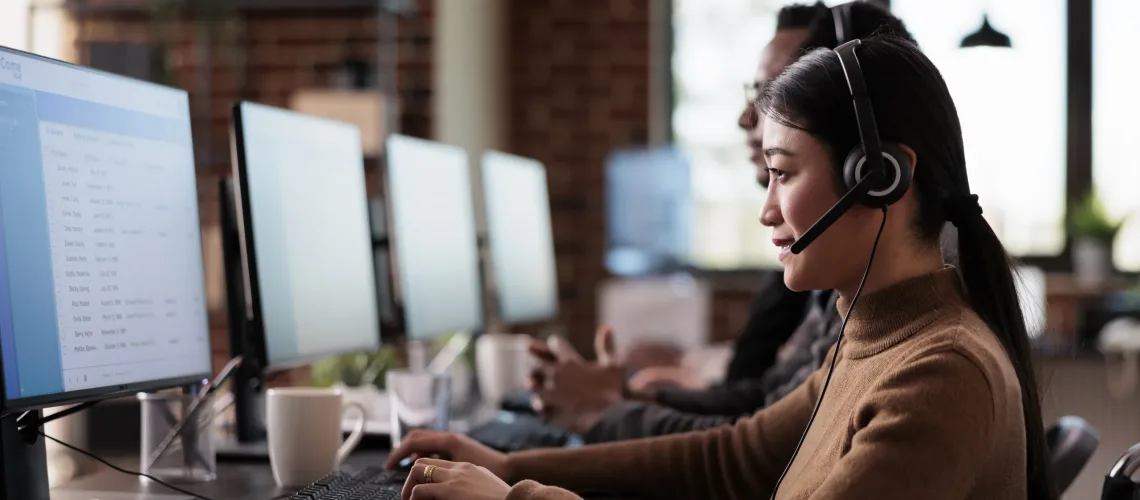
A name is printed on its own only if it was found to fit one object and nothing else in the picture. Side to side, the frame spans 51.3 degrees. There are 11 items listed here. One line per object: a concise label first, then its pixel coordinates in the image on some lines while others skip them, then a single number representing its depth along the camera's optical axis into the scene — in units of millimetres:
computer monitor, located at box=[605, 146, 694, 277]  4785
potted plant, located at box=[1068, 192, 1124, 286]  4480
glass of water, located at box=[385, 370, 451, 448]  1554
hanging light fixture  2752
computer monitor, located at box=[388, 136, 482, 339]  1914
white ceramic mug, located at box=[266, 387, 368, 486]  1291
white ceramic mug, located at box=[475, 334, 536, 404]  2297
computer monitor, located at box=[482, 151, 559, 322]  2445
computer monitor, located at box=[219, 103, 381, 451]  1405
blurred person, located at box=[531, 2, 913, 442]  1625
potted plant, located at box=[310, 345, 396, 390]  1880
